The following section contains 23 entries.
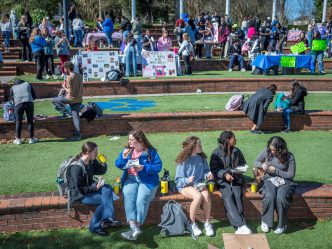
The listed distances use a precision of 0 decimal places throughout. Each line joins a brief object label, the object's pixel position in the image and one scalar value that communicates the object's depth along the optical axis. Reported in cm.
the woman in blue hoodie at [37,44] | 1413
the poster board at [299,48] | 1789
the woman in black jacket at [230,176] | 600
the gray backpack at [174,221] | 584
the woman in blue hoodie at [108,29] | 2047
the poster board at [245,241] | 501
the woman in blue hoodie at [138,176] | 588
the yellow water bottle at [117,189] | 621
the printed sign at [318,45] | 1725
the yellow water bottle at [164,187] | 619
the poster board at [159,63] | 1614
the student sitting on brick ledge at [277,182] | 600
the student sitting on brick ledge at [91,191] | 583
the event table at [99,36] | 2123
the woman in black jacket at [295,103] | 1031
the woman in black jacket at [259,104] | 993
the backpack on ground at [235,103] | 1071
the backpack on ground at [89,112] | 977
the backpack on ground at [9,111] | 963
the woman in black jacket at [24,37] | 1678
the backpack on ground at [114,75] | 1409
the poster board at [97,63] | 1522
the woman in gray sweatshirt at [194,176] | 600
